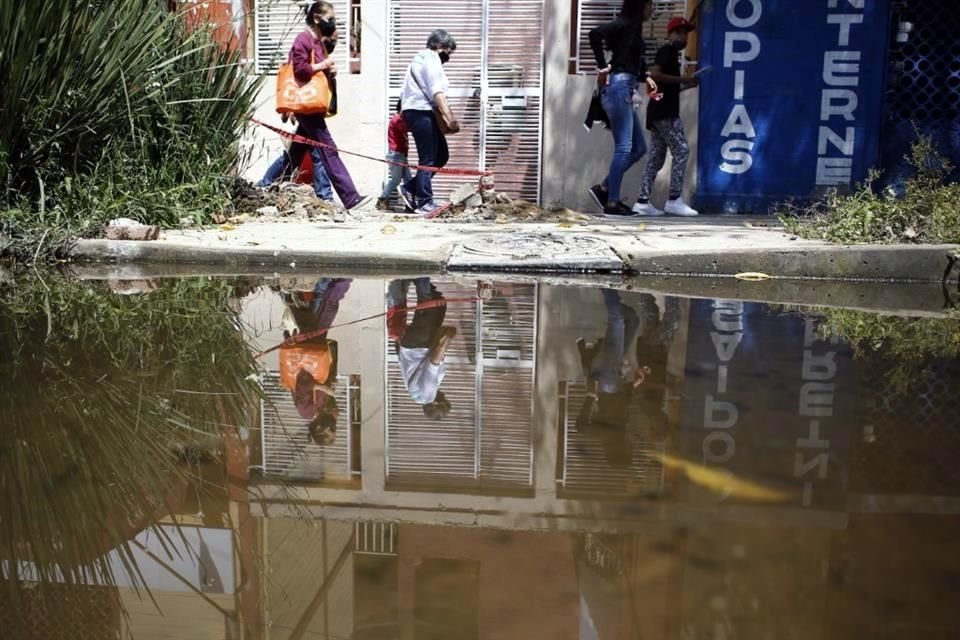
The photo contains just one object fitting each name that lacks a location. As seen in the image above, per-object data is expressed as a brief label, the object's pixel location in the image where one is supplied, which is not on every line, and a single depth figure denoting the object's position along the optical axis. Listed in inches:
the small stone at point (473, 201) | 335.6
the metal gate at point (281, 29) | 374.9
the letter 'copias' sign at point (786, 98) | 354.6
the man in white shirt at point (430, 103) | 321.4
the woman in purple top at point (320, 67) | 323.0
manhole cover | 227.9
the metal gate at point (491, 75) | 370.3
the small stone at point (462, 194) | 332.6
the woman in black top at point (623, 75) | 316.5
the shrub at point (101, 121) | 227.6
